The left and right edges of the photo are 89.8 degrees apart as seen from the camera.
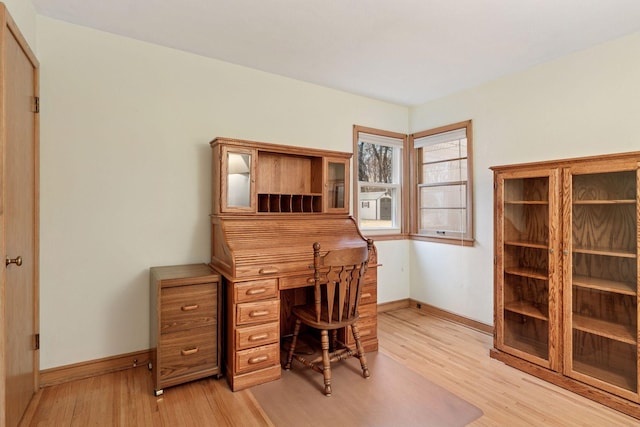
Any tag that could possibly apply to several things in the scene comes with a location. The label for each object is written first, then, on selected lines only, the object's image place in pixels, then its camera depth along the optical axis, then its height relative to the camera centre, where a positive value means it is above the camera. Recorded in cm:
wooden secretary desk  226 -18
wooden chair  220 -63
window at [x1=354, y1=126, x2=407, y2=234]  383 +43
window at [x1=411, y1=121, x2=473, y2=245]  349 +34
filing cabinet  214 -78
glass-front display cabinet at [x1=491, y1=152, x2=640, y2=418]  208 -47
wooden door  165 -5
